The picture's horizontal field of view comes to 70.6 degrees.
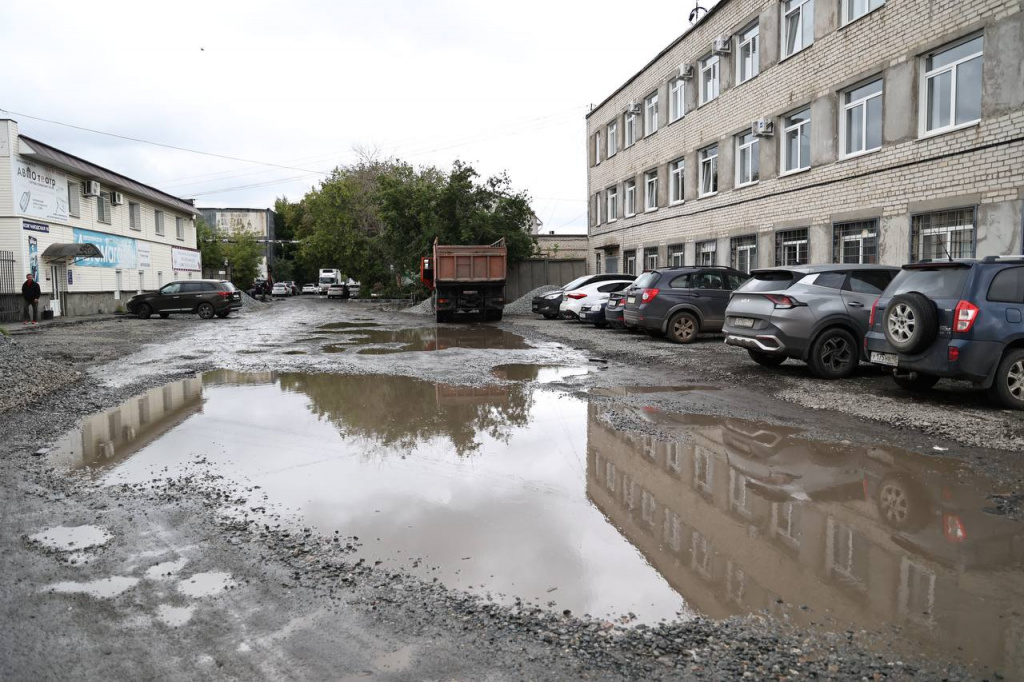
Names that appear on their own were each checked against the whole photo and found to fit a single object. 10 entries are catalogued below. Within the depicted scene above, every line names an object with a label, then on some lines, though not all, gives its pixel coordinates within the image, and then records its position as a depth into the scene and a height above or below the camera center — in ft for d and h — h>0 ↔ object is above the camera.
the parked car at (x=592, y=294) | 75.31 -1.45
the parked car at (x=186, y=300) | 98.89 -1.92
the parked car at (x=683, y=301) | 55.52 -1.70
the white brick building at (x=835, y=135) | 44.65 +11.77
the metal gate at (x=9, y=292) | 84.28 -0.35
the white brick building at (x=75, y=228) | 88.84 +8.76
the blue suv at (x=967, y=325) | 26.48 -1.88
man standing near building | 83.82 -0.40
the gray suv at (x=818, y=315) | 34.68 -1.86
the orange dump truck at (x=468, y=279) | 82.64 +0.37
